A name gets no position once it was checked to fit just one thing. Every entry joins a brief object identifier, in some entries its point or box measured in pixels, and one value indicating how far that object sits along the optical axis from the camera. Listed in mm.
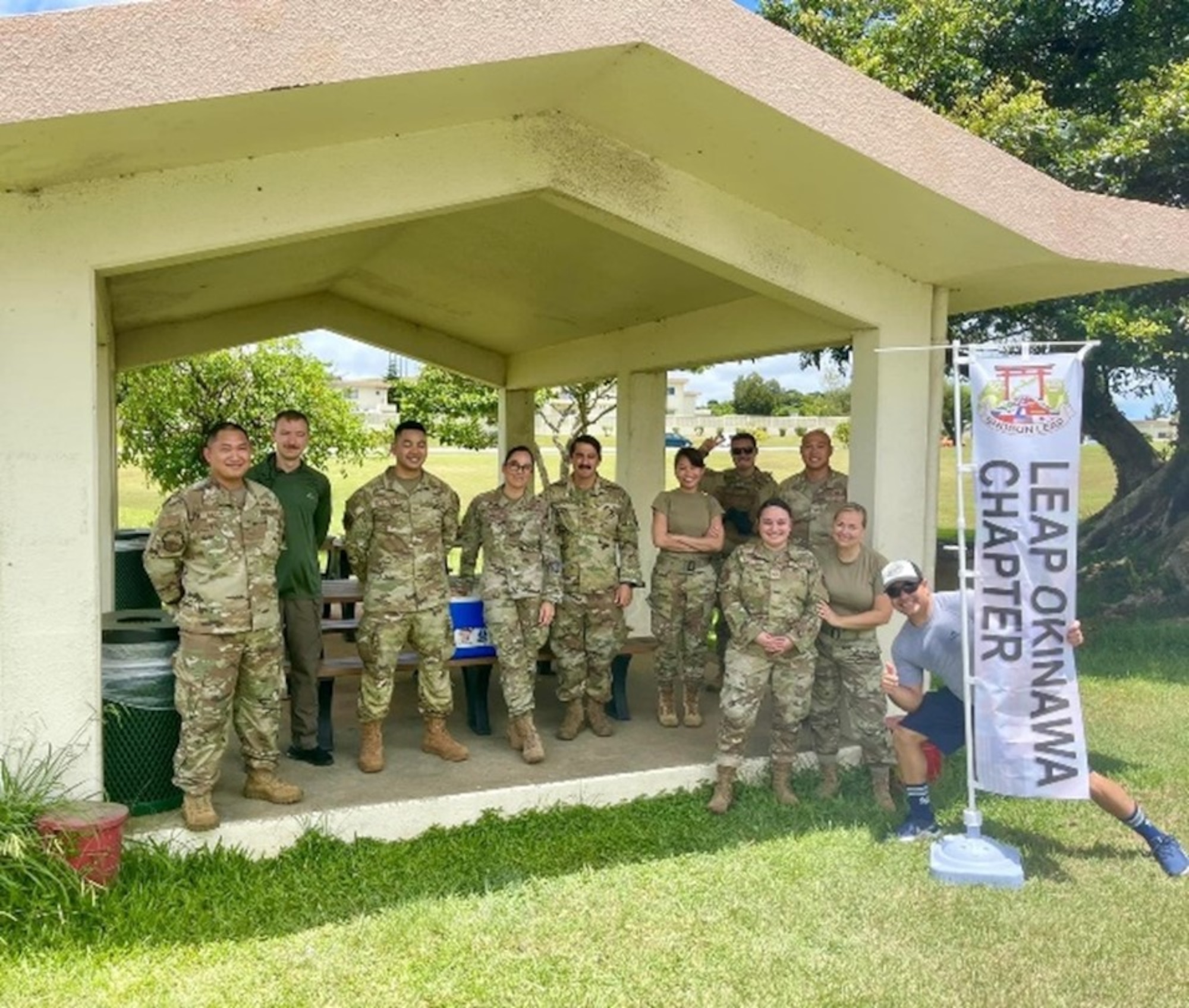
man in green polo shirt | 6070
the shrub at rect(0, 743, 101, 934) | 4273
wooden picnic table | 6441
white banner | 4871
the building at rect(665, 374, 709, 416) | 65250
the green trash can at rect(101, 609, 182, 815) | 5102
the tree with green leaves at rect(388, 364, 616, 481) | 23250
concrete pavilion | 4082
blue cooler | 6906
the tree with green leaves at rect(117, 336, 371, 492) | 14812
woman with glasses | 6395
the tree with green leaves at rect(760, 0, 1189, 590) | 10570
